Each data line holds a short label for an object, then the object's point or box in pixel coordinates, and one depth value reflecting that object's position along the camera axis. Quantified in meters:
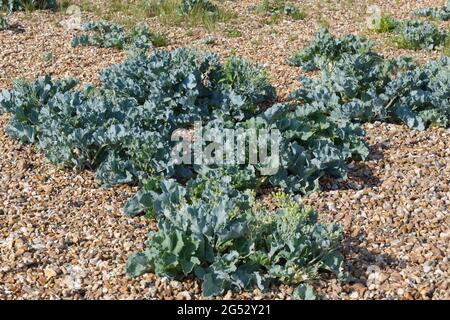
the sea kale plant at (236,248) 3.87
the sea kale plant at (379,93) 6.07
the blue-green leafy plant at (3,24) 8.64
